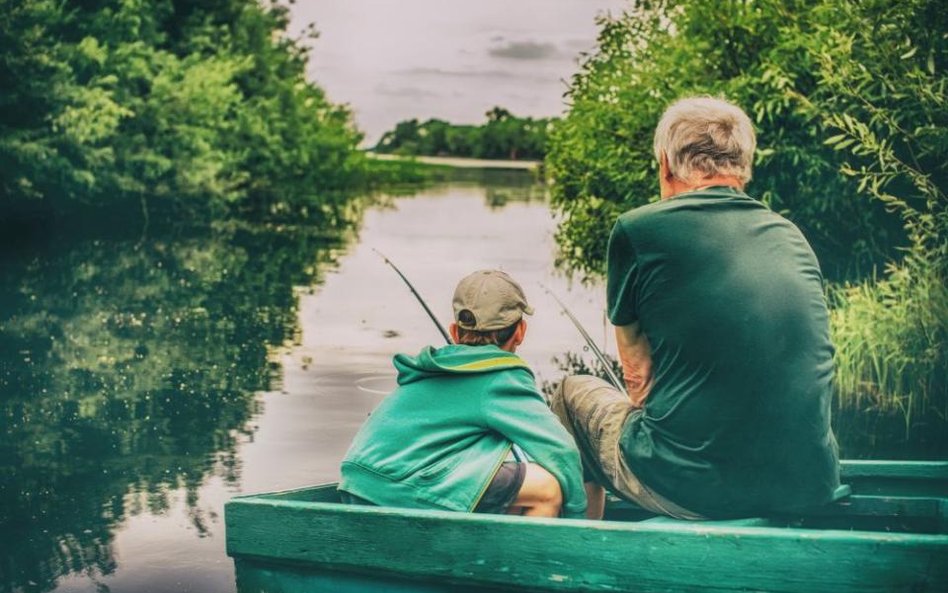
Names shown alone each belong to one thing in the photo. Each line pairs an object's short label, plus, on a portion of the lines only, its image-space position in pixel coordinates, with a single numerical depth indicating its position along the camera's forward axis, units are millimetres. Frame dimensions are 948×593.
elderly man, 4180
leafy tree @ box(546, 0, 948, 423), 10125
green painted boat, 3973
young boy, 4441
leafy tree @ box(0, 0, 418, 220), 25047
